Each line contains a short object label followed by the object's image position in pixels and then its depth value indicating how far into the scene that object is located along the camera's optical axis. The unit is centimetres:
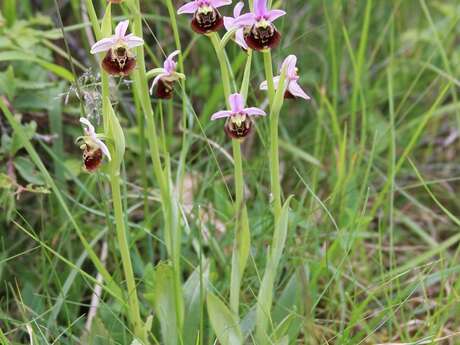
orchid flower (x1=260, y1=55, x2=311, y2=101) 60
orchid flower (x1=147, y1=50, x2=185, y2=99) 61
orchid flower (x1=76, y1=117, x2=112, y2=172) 57
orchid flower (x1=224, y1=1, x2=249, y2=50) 59
